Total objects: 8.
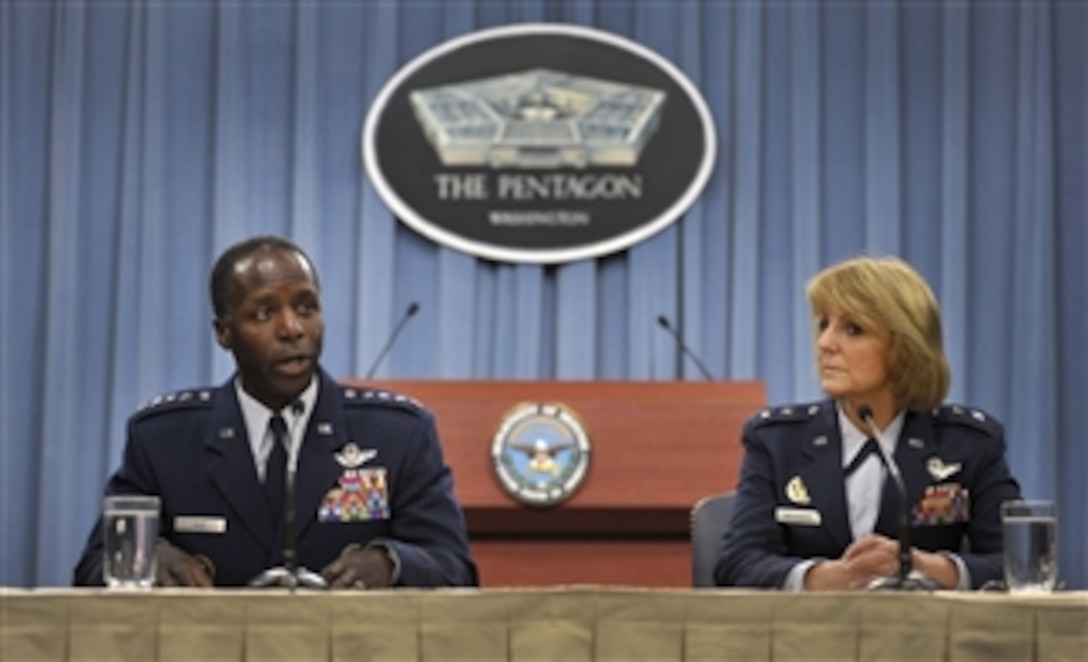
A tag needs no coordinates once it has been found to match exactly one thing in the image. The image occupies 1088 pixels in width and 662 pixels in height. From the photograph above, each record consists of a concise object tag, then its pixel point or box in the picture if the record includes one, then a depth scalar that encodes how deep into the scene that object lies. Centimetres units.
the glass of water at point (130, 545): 459
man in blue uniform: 572
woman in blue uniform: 582
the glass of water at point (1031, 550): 453
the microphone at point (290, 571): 452
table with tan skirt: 394
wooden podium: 897
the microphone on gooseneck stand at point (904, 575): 471
